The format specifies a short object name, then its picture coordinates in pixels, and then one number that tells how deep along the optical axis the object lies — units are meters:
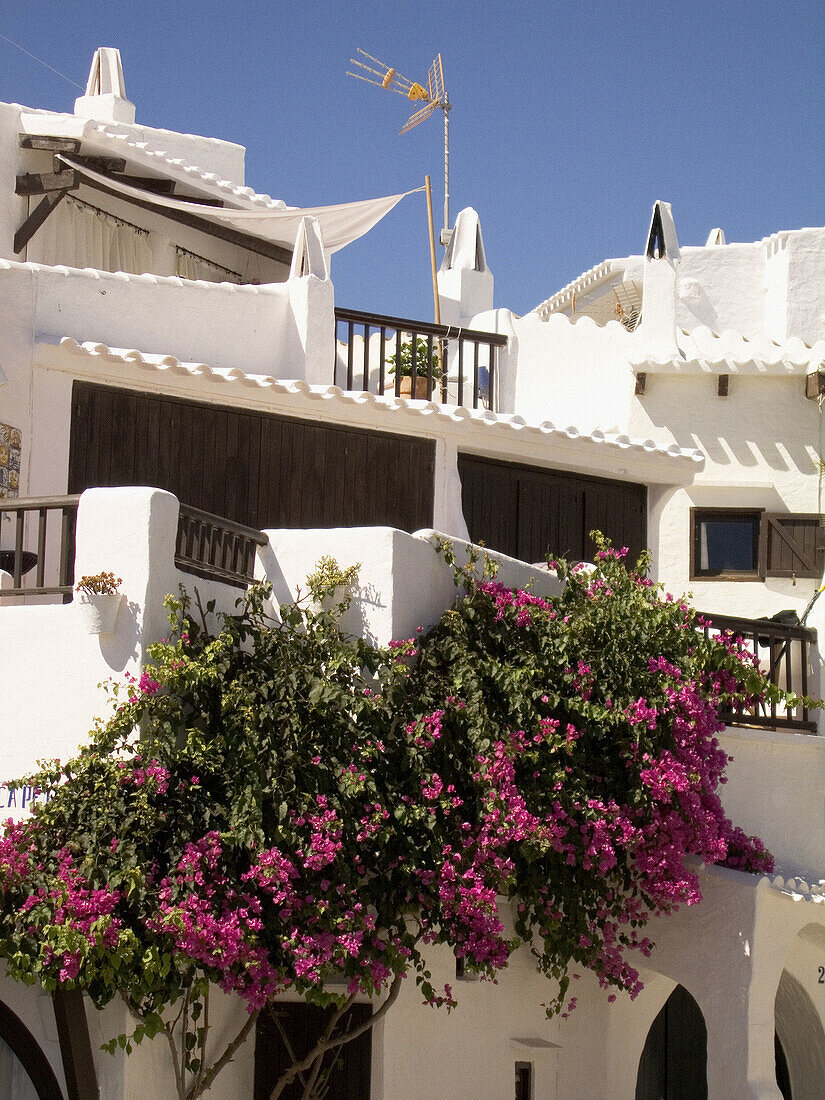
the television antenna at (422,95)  22.84
